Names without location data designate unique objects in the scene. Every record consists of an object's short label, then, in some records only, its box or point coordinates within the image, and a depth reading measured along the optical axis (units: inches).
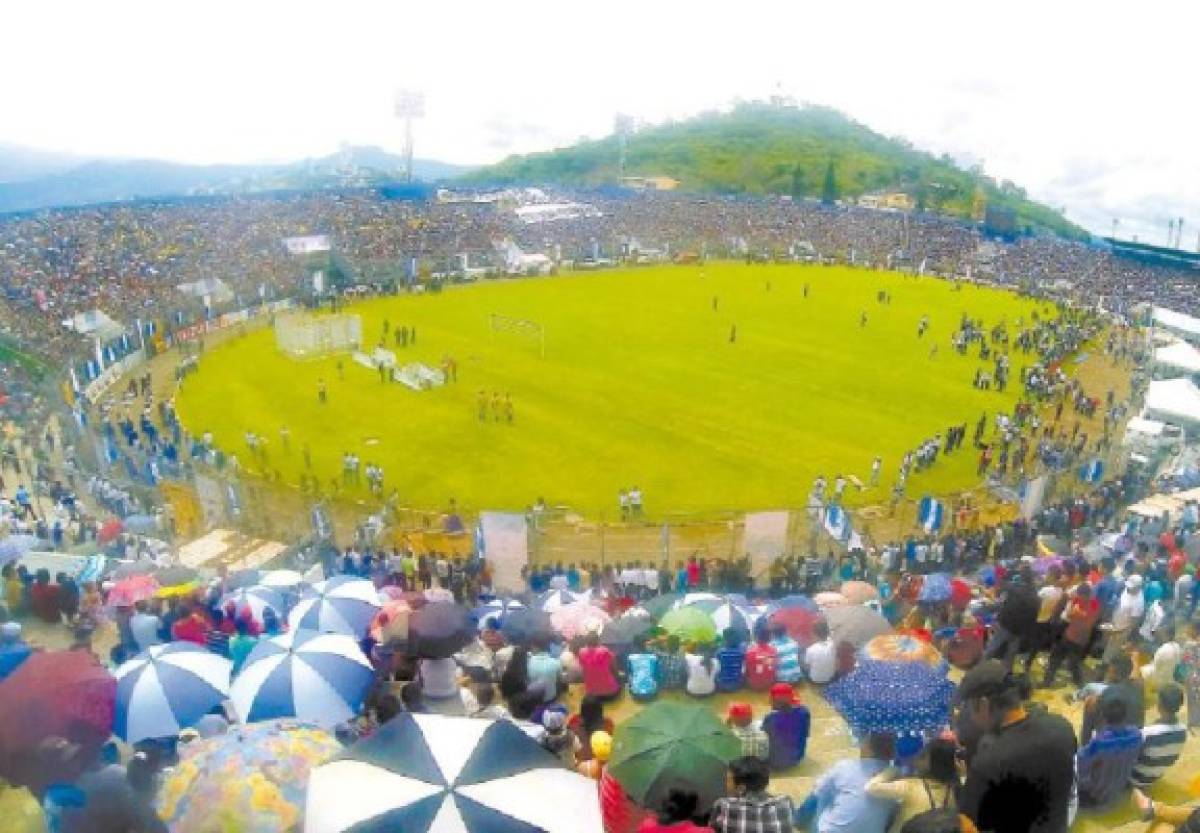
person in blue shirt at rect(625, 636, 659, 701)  433.4
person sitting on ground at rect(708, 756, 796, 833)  229.0
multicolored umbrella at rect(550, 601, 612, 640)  494.1
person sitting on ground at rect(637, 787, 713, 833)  229.0
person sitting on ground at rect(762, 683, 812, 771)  356.5
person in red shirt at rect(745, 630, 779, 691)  443.5
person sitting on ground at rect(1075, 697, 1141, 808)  305.4
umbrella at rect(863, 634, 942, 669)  344.5
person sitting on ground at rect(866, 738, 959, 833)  242.7
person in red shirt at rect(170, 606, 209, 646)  462.6
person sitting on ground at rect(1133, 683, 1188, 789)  315.3
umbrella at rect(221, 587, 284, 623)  517.0
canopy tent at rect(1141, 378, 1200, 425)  1103.6
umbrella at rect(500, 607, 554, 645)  484.7
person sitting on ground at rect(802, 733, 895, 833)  251.6
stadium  265.9
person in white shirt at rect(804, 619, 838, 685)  437.7
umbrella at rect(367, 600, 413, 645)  459.2
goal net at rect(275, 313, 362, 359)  1530.5
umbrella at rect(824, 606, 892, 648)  456.4
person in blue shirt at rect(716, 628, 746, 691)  441.7
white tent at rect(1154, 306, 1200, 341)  1777.8
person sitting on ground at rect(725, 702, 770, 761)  310.3
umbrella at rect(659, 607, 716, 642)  459.5
